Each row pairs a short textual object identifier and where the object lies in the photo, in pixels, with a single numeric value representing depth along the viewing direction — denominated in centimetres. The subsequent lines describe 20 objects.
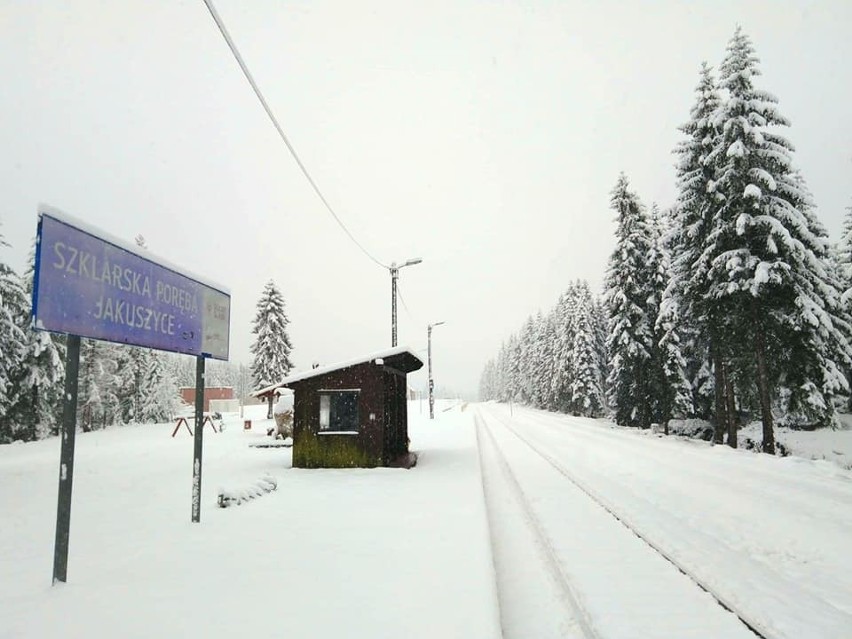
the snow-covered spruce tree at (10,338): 2741
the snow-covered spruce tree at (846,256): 3000
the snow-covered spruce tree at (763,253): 1775
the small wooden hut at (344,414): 1448
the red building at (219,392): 7269
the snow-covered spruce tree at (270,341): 4341
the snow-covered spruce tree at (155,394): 4234
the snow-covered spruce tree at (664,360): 2738
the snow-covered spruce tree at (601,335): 5041
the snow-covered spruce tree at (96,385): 3728
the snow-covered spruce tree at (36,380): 3116
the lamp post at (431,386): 3918
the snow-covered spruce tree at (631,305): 2906
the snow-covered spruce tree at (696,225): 2047
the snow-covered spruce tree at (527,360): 7688
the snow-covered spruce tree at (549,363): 6021
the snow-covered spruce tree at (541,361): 6375
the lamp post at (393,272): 2218
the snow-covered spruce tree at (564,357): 5042
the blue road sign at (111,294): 474
